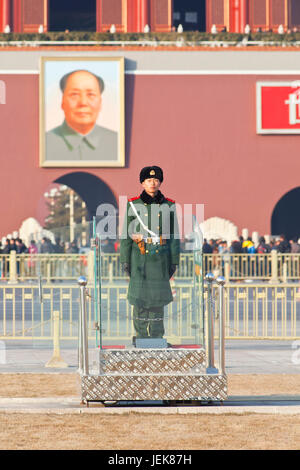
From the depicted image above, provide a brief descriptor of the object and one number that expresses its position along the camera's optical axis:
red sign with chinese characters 66.94
